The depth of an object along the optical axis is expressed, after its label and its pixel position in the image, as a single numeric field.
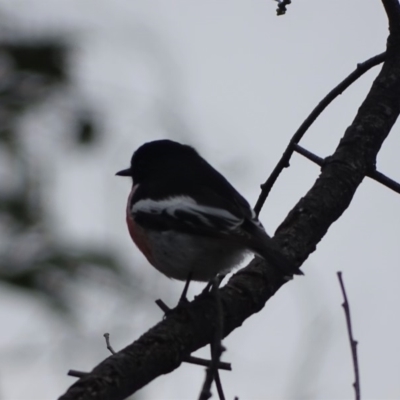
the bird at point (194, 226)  8.70
